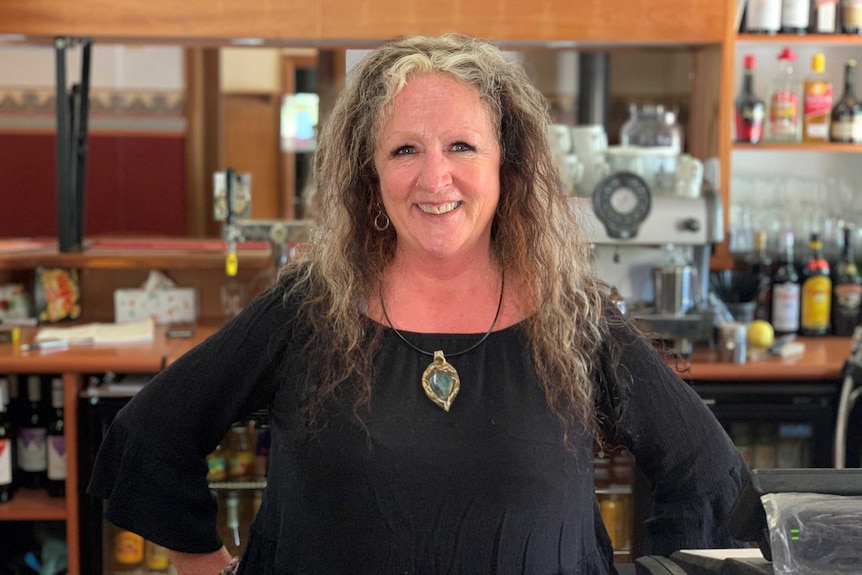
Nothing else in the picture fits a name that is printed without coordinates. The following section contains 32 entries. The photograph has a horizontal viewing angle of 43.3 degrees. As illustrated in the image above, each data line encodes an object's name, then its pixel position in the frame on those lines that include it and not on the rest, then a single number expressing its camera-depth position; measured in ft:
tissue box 11.73
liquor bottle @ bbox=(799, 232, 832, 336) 11.87
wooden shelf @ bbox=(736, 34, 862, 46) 11.96
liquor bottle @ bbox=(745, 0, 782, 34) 11.89
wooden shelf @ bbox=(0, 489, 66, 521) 10.12
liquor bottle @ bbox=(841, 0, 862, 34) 11.94
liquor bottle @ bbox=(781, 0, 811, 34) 11.89
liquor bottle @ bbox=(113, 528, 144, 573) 10.73
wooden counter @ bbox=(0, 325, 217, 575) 9.90
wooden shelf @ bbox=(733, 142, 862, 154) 12.07
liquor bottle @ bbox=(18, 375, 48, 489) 10.37
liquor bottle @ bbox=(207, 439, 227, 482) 10.79
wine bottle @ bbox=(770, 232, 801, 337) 11.86
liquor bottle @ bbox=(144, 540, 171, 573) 10.94
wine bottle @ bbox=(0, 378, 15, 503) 10.20
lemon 10.82
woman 4.79
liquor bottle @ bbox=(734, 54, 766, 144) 12.03
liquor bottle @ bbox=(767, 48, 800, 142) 12.17
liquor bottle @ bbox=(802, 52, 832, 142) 12.09
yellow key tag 11.37
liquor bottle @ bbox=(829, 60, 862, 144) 12.14
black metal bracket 11.72
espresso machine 10.52
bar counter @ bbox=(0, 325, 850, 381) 9.91
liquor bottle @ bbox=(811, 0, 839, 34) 11.98
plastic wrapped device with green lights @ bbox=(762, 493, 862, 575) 3.44
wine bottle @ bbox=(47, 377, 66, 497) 10.25
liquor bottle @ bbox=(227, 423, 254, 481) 10.83
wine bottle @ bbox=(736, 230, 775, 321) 12.19
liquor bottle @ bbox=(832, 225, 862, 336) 11.89
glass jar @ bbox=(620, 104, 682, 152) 12.03
